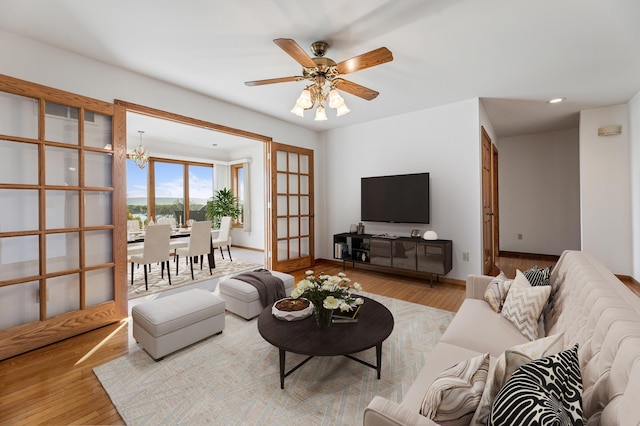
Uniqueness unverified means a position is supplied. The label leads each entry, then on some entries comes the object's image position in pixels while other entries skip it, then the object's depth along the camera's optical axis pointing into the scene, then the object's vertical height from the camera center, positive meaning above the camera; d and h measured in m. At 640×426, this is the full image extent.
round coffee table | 1.67 -0.81
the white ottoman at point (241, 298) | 2.82 -0.89
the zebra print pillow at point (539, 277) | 1.90 -0.47
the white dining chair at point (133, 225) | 5.56 -0.21
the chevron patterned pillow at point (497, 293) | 2.00 -0.61
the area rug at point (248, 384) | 1.59 -1.14
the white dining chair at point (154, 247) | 3.83 -0.46
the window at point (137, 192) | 6.34 +0.52
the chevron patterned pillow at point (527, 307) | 1.69 -0.61
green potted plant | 7.23 +0.18
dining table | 4.41 -0.37
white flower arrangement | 1.92 -0.57
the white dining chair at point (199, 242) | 4.52 -0.46
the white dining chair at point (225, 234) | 5.55 -0.43
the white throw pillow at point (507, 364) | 0.90 -0.52
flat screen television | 4.22 +0.23
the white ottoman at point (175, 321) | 2.13 -0.88
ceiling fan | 2.05 +1.17
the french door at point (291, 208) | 4.65 +0.09
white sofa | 0.72 -0.49
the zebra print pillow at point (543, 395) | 0.69 -0.50
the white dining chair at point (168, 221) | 6.09 -0.15
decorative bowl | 2.04 -0.74
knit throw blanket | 2.90 -0.78
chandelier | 5.49 +1.19
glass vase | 1.93 -0.73
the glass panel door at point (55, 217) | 2.29 -0.01
